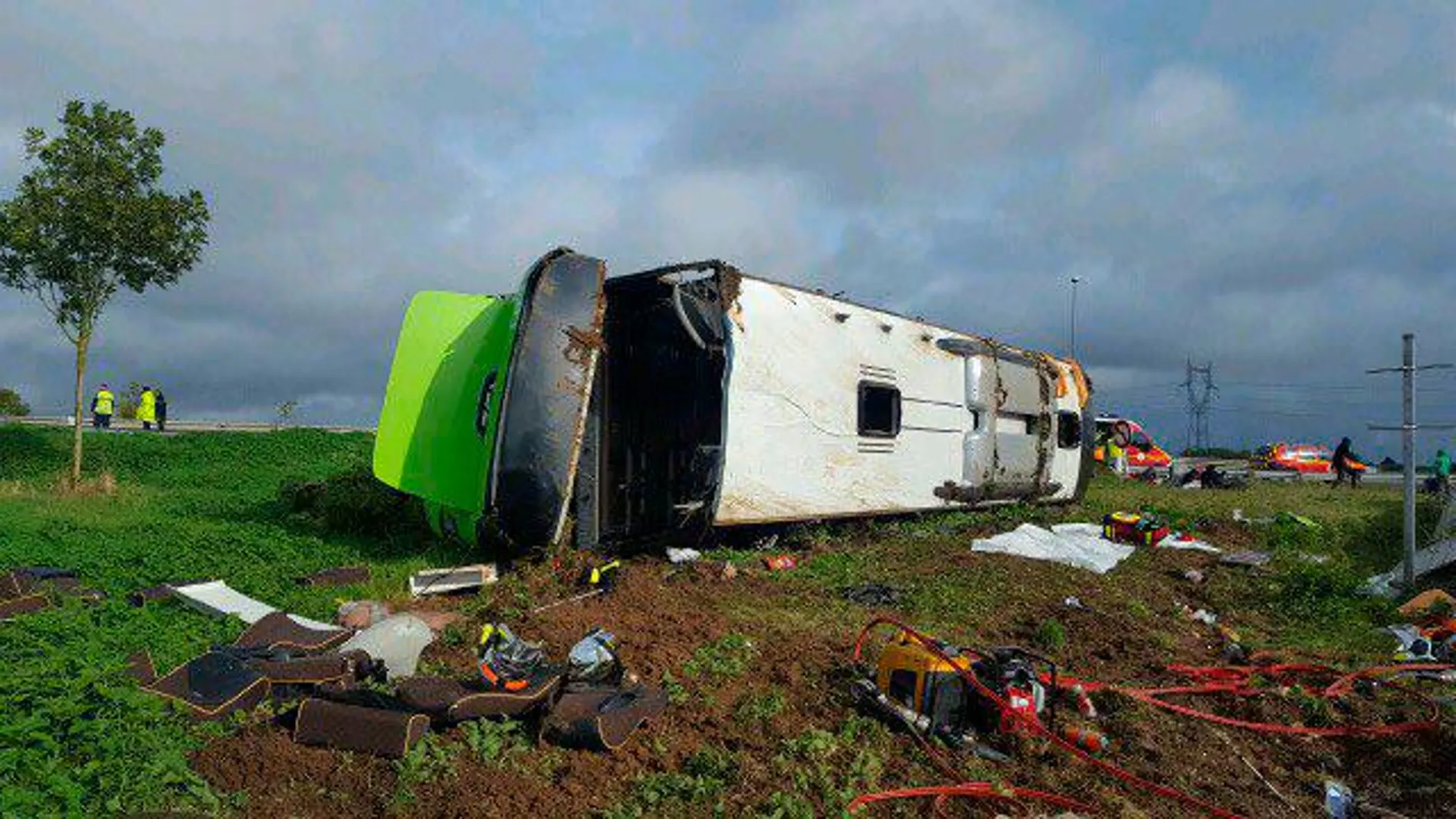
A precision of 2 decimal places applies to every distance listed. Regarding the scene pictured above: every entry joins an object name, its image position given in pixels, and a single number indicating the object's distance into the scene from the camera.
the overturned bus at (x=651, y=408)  7.89
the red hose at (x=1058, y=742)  4.16
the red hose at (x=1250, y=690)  5.00
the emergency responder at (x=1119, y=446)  25.80
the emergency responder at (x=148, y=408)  24.75
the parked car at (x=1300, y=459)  35.44
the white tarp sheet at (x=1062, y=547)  10.22
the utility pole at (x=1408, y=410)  8.34
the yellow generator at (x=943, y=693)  4.64
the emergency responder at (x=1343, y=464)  25.83
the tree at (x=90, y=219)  14.04
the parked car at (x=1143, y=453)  29.73
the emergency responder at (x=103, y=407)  23.67
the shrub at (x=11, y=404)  31.32
